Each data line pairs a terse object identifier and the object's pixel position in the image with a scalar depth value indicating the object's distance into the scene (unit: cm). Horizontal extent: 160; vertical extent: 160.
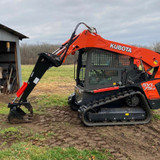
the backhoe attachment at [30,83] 518
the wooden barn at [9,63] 941
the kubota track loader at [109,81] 520
